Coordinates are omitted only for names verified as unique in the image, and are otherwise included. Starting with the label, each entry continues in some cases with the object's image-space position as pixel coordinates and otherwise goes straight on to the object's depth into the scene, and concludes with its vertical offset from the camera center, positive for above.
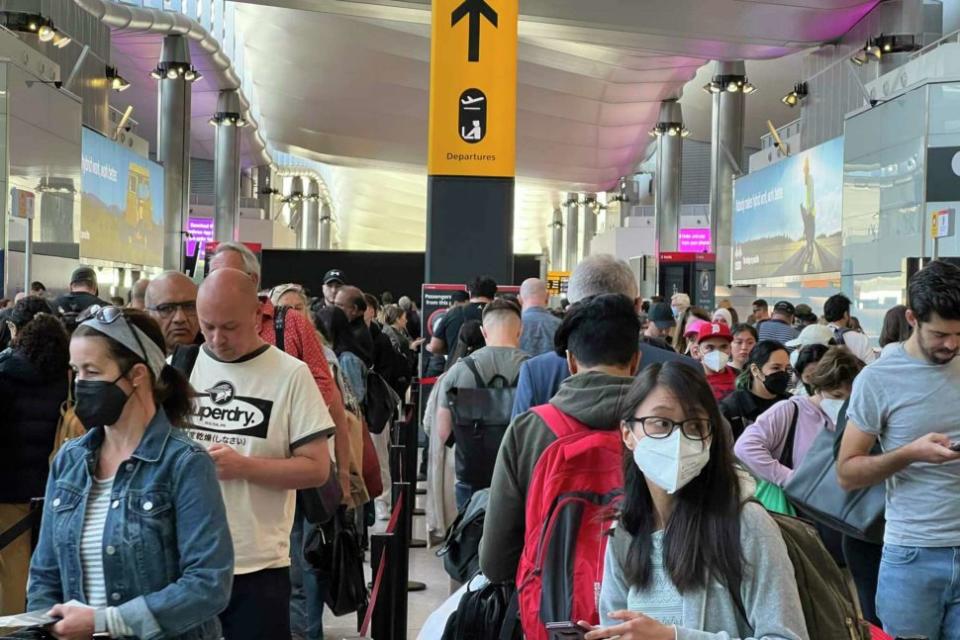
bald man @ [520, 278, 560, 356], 7.83 -0.24
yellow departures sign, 12.52 +2.06
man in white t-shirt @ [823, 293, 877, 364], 9.70 -0.26
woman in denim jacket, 2.77 -0.53
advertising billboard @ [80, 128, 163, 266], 25.06 +1.78
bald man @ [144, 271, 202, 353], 4.59 -0.10
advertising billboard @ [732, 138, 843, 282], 25.00 +1.82
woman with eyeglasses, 2.33 -0.48
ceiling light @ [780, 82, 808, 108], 29.28 +4.87
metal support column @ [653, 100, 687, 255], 39.88 +3.92
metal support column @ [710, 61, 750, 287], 33.12 +4.05
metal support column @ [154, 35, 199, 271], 32.31 +4.01
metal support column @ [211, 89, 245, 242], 41.19 +3.73
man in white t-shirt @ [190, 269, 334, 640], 3.79 -0.46
